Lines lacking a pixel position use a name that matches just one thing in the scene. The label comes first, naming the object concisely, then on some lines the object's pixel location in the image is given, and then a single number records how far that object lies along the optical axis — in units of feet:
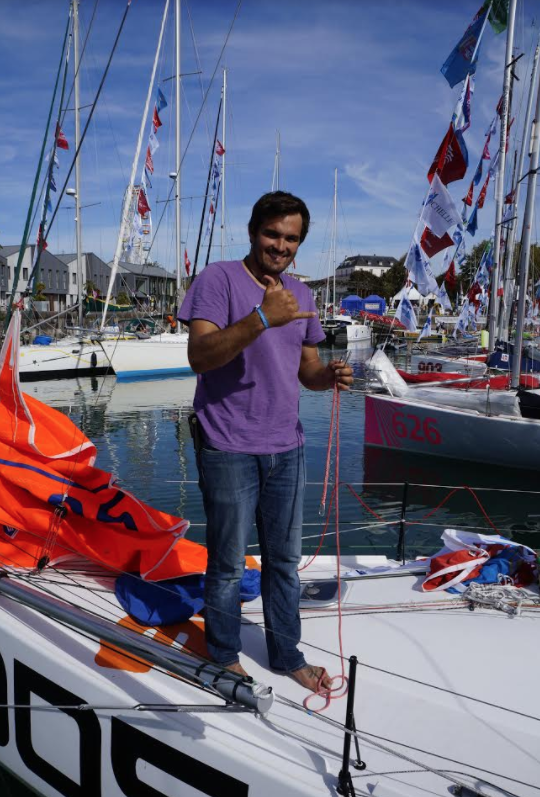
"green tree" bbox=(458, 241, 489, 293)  213.87
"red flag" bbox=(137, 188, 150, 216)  70.13
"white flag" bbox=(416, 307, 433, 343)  44.92
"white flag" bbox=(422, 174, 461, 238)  32.14
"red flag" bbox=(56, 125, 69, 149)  53.93
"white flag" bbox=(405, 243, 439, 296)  34.01
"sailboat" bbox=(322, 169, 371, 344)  129.29
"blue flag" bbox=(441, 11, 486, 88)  32.68
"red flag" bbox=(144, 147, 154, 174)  67.36
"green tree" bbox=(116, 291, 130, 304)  210.59
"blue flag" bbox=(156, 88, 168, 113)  64.66
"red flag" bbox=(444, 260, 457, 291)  56.55
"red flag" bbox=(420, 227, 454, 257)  33.42
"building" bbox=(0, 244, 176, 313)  188.14
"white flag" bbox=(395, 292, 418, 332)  37.81
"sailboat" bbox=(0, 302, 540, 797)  6.14
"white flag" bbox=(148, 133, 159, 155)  66.80
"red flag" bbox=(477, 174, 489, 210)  56.65
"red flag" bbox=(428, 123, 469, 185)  31.86
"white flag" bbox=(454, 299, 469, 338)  65.87
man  7.02
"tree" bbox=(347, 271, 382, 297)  266.36
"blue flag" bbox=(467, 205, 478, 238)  57.22
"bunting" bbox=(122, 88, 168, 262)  65.73
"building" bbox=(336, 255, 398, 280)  395.96
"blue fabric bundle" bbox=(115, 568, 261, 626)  8.70
